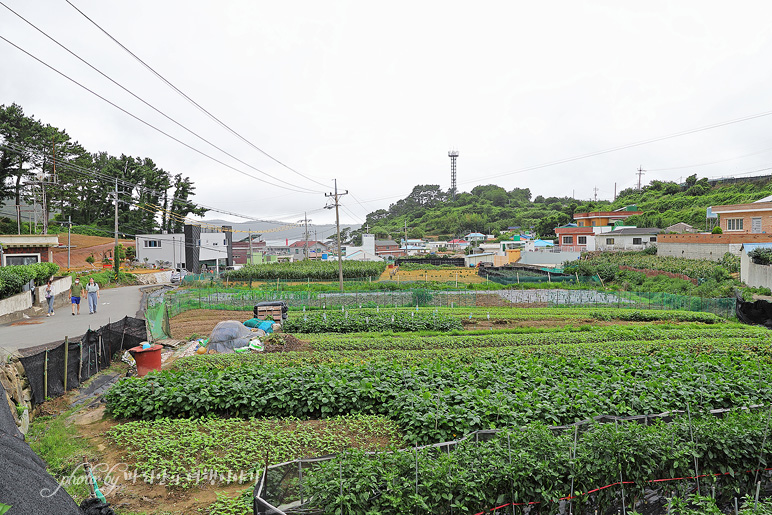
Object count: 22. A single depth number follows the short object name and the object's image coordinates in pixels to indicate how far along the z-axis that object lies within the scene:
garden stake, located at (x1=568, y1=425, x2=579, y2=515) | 6.23
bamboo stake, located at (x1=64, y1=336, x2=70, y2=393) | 12.34
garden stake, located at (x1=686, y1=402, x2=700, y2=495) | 6.67
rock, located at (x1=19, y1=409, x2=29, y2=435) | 9.38
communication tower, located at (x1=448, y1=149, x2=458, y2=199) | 163.60
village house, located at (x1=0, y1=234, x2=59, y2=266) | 33.81
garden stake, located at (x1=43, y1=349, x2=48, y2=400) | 11.50
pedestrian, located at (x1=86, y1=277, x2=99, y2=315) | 25.56
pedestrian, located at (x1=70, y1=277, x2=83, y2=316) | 24.77
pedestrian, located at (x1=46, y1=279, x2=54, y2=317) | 24.38
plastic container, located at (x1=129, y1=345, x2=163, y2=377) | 14.20
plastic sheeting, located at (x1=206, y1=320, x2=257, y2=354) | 18.06
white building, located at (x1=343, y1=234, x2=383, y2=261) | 85.88
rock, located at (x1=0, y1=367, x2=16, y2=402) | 9.58
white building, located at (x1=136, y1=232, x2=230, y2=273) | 60.69
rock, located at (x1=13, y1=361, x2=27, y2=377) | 10.62
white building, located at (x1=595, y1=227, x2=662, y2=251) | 57.92
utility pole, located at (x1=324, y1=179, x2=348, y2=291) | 39.84
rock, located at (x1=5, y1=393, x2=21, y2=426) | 9.21
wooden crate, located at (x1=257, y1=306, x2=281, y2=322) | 24.34
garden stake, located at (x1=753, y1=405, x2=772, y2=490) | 7.02
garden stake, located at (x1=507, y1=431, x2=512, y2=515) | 6.00
